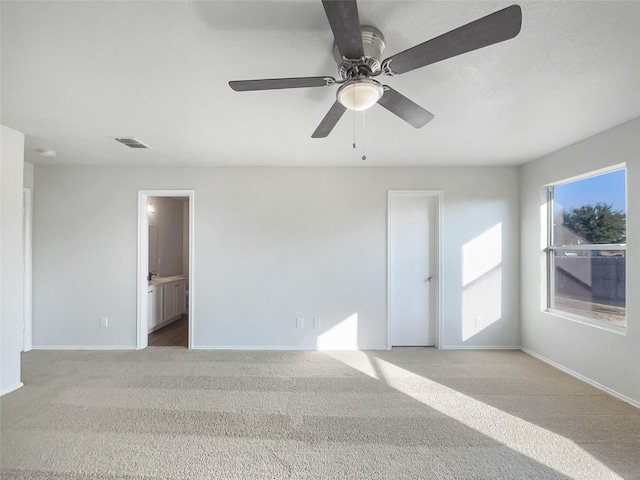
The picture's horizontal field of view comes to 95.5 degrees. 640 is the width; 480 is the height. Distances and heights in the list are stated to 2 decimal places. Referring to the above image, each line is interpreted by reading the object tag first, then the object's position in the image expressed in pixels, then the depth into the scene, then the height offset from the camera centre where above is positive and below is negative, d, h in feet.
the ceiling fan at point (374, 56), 3.55 +2.71
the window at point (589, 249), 9.24 -0.24
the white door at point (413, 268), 13.57 -1.24
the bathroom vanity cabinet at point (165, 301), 14.92 -3.39
